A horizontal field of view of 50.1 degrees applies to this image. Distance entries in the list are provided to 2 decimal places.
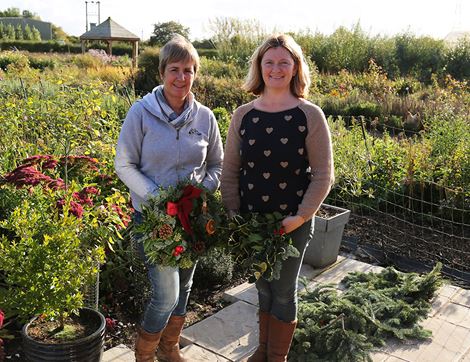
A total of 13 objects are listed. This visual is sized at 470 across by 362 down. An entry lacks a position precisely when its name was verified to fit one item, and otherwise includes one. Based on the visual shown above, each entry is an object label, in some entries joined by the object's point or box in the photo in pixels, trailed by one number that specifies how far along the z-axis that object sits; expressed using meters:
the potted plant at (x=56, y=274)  2.33
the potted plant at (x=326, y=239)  4.13
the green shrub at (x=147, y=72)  13.12
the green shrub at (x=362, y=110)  11.02
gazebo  23.95
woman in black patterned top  2.31
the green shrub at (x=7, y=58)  19.52
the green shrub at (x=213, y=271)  3.77
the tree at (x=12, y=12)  64.36
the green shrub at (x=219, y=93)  11.09
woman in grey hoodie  2.29
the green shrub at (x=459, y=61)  17.77
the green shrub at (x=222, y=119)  5.95
